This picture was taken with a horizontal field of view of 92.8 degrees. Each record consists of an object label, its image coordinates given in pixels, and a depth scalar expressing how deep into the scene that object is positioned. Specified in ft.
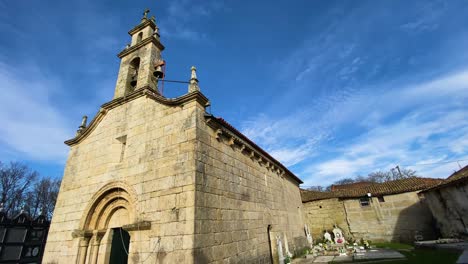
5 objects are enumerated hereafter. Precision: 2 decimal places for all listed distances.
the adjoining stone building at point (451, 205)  37.47
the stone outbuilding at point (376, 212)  51.13
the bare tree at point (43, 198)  101.16
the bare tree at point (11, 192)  89.76
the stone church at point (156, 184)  17.31
